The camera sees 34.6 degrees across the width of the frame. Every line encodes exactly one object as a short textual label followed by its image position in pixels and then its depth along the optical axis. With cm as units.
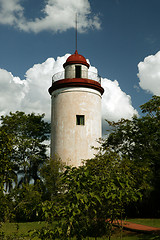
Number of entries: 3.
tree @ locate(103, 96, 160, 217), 1780
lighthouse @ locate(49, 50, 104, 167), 2003
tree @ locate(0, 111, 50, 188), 2464
